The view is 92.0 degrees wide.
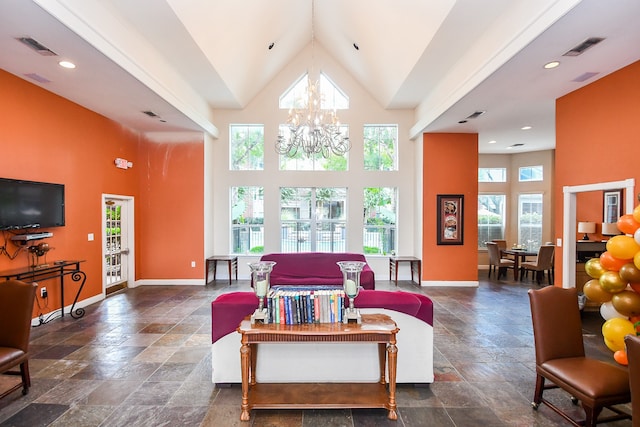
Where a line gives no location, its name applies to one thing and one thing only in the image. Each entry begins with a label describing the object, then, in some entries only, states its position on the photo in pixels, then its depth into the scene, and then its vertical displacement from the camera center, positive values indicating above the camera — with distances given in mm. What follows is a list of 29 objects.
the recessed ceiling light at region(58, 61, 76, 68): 3703 +1802
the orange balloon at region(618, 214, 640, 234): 2634 -98
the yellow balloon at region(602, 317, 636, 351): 2432 -942
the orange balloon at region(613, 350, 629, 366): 2367 -1113
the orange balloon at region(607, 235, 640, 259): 2514 -281
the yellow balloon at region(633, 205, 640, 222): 2567 -14
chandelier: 4816 +1353
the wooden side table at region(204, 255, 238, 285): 7020 -1149
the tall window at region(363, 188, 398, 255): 7660 -305
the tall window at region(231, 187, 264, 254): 7633 -181
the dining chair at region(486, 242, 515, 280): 7809 -1225
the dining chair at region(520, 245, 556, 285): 7090 -1186
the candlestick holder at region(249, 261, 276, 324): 2459 -592
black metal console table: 3927 -892
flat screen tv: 3932 +115
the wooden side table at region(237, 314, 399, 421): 2303 -1367
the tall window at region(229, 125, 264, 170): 7609 +1626
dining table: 7531 -1037
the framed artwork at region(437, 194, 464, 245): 6984 -142
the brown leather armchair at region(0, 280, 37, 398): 2686 -956
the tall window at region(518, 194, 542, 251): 8969 -215
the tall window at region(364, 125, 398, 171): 7629 +1626
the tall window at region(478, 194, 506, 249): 9375 -160
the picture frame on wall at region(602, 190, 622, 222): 5242 +133
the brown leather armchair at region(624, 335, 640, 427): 1707 -891
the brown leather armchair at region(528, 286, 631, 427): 2256 -1115
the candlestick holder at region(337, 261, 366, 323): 2467 -594
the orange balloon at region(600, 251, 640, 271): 2621 -424
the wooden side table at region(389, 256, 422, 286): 7039 -1208
